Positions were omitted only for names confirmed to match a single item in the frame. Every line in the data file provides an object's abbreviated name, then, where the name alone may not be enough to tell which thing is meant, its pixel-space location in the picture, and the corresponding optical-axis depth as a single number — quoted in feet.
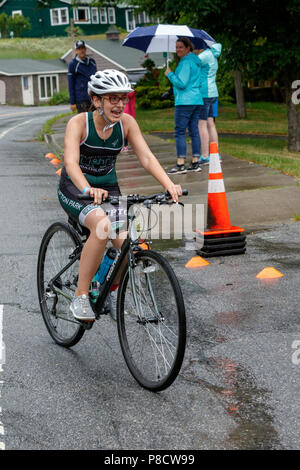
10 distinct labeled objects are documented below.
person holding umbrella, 39.63
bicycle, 13.89
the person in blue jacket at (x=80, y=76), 49.39
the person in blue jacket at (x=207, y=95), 41.78
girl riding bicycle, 15.46
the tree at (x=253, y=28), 49.96
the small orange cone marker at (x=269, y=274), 22.52
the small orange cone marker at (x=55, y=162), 53.39
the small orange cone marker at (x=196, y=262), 24.34
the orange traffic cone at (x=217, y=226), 25.46
